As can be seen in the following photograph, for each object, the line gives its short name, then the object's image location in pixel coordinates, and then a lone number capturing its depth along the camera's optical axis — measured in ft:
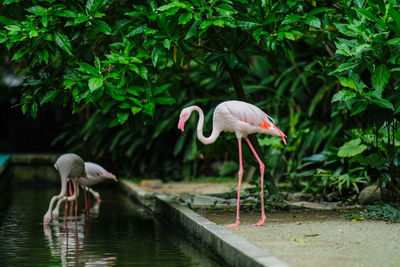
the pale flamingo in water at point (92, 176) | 79.92
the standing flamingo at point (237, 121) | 54.70
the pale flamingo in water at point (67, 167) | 71.67
